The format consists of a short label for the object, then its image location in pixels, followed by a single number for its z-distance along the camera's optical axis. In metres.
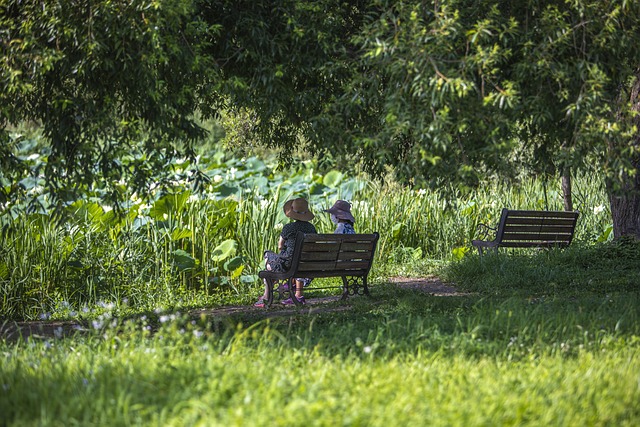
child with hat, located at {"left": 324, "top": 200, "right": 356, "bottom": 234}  18.28
